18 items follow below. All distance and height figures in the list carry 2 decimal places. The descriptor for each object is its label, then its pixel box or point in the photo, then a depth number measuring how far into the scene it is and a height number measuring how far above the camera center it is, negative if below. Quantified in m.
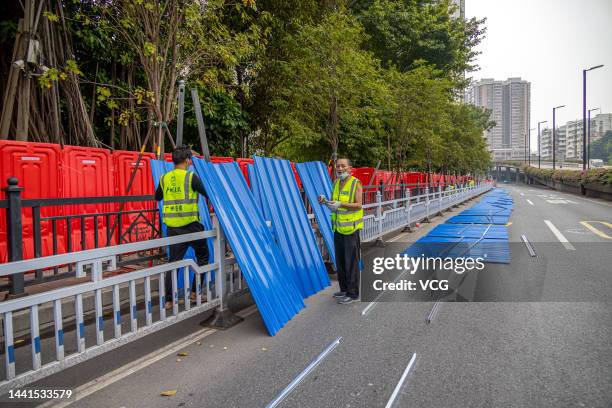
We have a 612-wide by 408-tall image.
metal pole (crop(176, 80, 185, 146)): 6.10 +1.01
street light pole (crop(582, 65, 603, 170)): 37.49 +6.54
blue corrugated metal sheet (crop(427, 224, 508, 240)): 12.06 -1.61
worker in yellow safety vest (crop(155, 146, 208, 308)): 4.94 -0.23
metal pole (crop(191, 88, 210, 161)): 5.36 +0.74
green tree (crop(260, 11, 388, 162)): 12.16 +2.99
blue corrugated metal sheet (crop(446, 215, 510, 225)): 15.98 -1.63
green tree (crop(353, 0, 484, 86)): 22.09 +8.02
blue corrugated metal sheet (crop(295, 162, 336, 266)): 7.52 -0.16
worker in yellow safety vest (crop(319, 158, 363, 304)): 5.89 -0.59
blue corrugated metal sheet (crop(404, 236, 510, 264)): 8.96 -1.61
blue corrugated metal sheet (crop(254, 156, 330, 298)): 6.11 -0.61
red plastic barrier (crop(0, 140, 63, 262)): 7.31 +0.19
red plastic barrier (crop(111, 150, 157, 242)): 9.31 +0.15
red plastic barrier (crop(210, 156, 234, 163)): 11.96 +0.69
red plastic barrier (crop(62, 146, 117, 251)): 8.30 +0.09
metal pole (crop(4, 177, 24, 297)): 4.97 -0.50
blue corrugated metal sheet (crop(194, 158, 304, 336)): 4.72 -0.74
